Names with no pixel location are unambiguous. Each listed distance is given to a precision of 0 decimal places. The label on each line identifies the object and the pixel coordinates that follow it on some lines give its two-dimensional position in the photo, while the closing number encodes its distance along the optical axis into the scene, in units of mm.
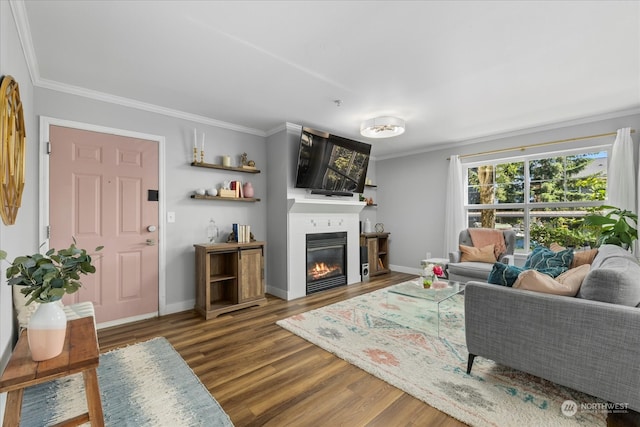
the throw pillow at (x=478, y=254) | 4012
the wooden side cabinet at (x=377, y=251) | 5250
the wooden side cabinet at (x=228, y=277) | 3266
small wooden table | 1079
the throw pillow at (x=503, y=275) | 1933
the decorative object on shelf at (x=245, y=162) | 3944
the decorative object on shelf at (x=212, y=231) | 3643
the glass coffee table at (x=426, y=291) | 2738
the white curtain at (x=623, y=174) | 3283
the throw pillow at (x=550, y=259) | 2666
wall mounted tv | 3869
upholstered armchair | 3728
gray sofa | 1469
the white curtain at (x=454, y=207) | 4738
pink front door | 2732
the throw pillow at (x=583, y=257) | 2598
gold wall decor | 1379
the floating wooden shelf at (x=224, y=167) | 3504
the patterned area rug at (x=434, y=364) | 1629
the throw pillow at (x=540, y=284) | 1738
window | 3799
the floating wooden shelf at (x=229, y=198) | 3475
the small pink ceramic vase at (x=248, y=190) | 3910
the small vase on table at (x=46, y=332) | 1187
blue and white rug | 1611
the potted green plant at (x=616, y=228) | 2947
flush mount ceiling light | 3484
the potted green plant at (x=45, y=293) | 1189
